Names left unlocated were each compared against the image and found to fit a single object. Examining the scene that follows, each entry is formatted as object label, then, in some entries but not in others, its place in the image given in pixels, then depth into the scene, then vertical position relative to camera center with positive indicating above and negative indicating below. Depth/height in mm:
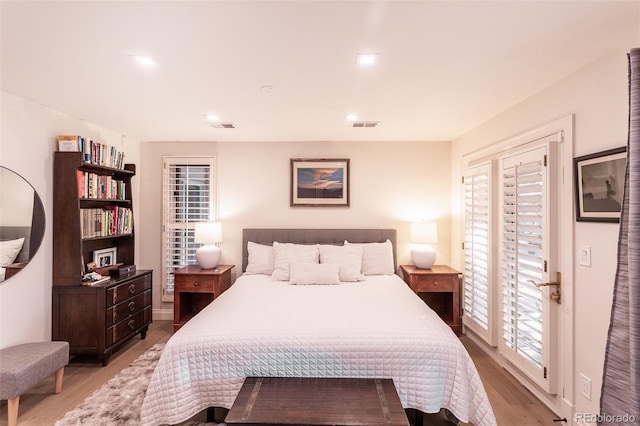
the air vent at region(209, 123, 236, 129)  3623 +1028
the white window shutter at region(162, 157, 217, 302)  4441 +91
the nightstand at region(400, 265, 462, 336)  3805 -840
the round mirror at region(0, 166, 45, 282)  2666 -89
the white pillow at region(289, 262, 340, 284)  3516 -672
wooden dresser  3135 -1048
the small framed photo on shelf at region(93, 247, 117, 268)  3623 -527
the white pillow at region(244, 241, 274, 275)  4004 -582
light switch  2121 -272
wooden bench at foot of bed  1675 -1082
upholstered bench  2205 -1163
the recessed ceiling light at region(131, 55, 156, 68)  2049 +1014
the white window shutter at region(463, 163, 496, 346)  3283 -440
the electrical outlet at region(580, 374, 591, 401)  2103 -1155
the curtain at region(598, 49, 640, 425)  1377 -417
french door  2398 -387
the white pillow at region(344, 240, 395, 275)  3957 -566
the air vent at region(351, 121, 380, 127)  3529 +1033
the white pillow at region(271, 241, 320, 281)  3754 -517
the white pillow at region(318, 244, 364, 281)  3697 -538
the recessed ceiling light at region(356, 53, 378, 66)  2018 +1020
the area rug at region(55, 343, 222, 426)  2303 -1519
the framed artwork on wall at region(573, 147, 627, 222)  1894 +200
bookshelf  3104 -709
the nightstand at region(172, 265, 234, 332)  3826 -858
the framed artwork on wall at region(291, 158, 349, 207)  4414 +451
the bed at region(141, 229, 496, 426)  2041 -955
